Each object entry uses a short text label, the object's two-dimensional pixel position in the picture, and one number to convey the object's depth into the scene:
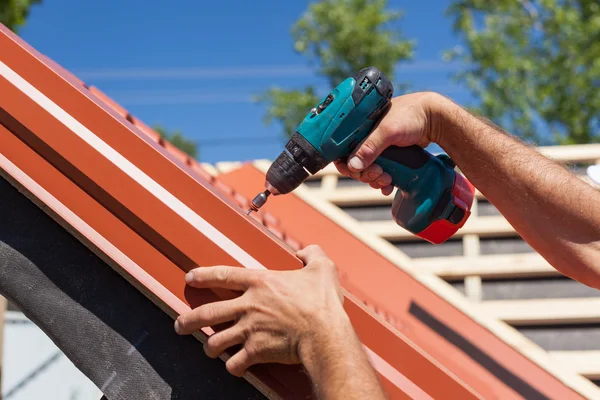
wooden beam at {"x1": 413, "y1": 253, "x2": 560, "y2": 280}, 2.62
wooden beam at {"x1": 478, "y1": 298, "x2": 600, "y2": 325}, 2.47
